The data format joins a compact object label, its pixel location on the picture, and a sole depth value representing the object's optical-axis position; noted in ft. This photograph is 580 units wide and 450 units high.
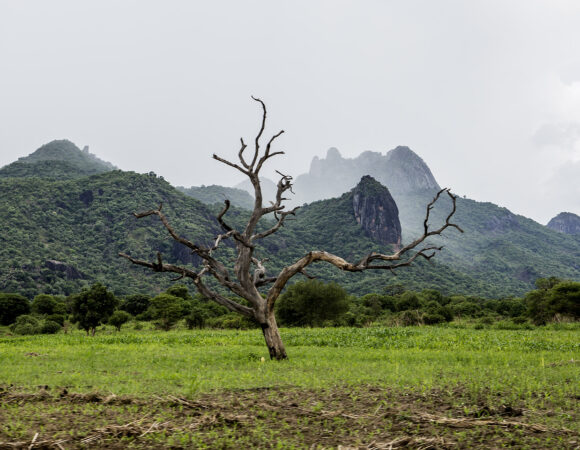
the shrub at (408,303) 161.77
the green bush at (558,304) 121.29
